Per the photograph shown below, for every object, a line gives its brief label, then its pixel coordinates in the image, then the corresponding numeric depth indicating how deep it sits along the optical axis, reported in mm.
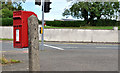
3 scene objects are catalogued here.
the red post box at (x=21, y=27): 3264
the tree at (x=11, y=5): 53044
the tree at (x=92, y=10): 46162
